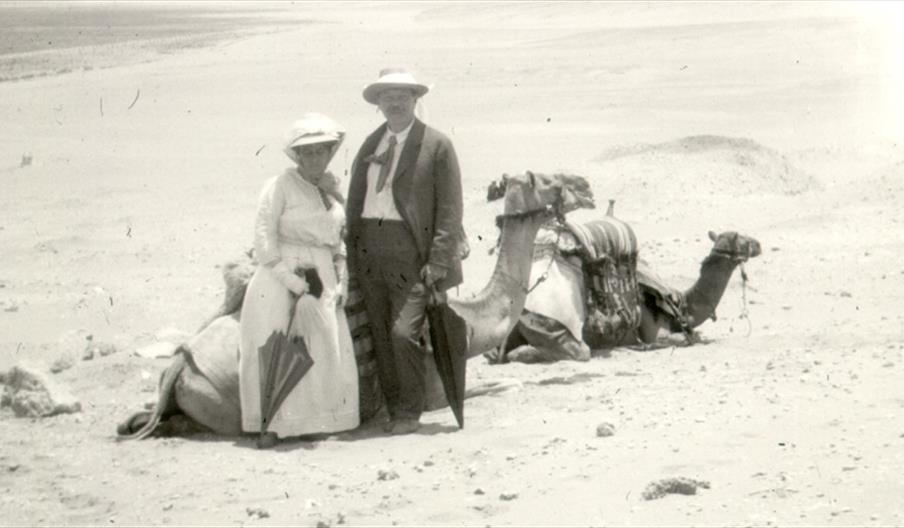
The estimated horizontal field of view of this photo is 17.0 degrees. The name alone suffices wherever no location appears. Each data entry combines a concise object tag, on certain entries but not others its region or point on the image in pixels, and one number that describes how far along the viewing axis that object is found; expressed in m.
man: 16.24
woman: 15.86
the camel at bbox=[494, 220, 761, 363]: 21.10
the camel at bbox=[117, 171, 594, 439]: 16.19
